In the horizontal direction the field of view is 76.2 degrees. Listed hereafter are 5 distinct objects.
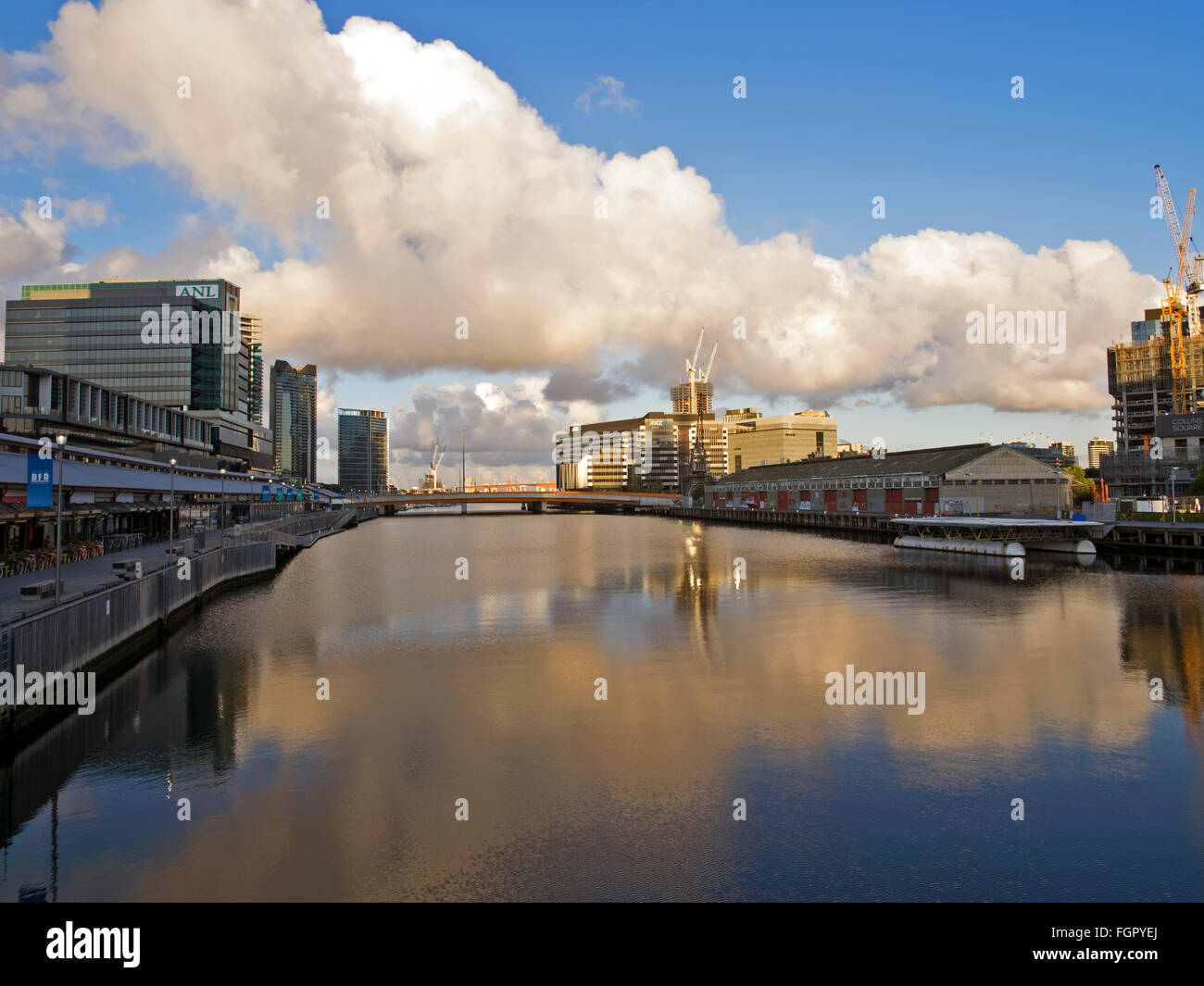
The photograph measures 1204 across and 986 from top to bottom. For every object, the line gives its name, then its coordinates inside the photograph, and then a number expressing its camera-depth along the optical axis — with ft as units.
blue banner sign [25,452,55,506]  85.76
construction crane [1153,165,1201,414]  603.76
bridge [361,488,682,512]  639.76
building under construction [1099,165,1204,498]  473.67
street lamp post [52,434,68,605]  75.71
